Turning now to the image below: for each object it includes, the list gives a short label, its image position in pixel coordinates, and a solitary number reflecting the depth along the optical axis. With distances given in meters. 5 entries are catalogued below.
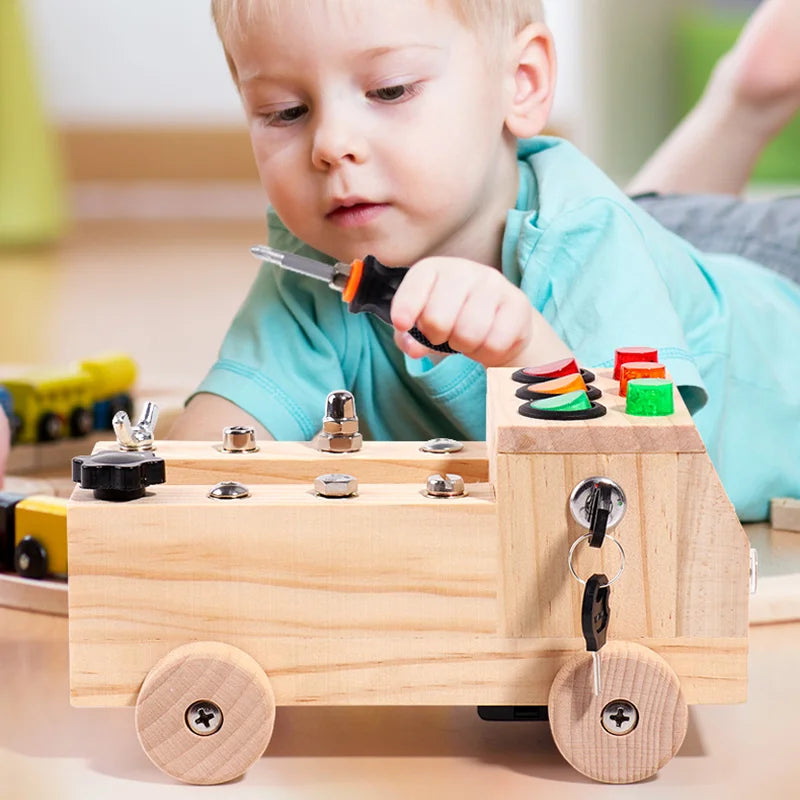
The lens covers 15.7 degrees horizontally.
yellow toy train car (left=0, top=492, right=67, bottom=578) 1.21
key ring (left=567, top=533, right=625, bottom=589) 0.99
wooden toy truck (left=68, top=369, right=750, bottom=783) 1.00
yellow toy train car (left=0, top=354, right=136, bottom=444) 1.53
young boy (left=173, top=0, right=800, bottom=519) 1.21
